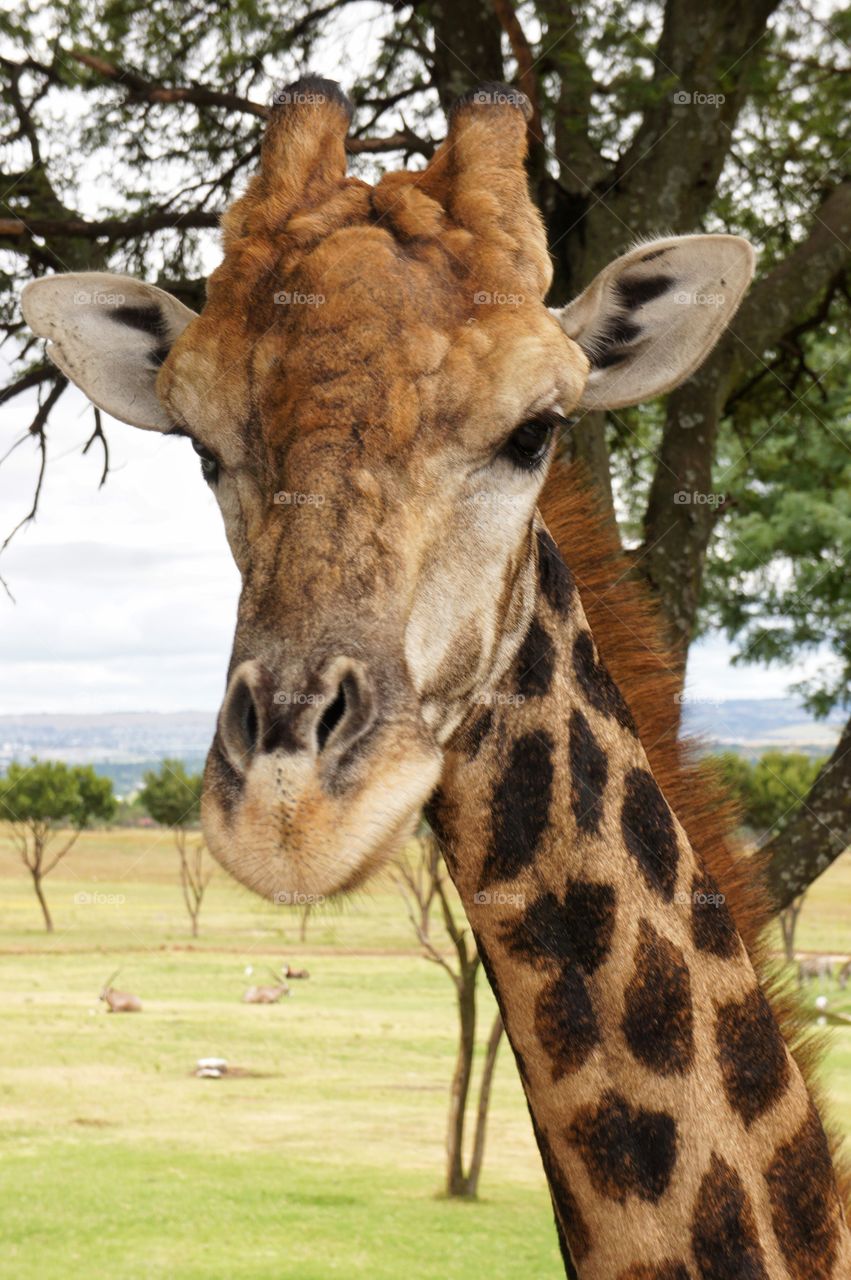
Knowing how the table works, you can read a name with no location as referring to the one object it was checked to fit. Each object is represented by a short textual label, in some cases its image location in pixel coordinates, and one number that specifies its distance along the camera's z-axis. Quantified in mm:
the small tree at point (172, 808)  38125
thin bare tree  14812
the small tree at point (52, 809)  35438
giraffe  2520
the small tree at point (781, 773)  32250
